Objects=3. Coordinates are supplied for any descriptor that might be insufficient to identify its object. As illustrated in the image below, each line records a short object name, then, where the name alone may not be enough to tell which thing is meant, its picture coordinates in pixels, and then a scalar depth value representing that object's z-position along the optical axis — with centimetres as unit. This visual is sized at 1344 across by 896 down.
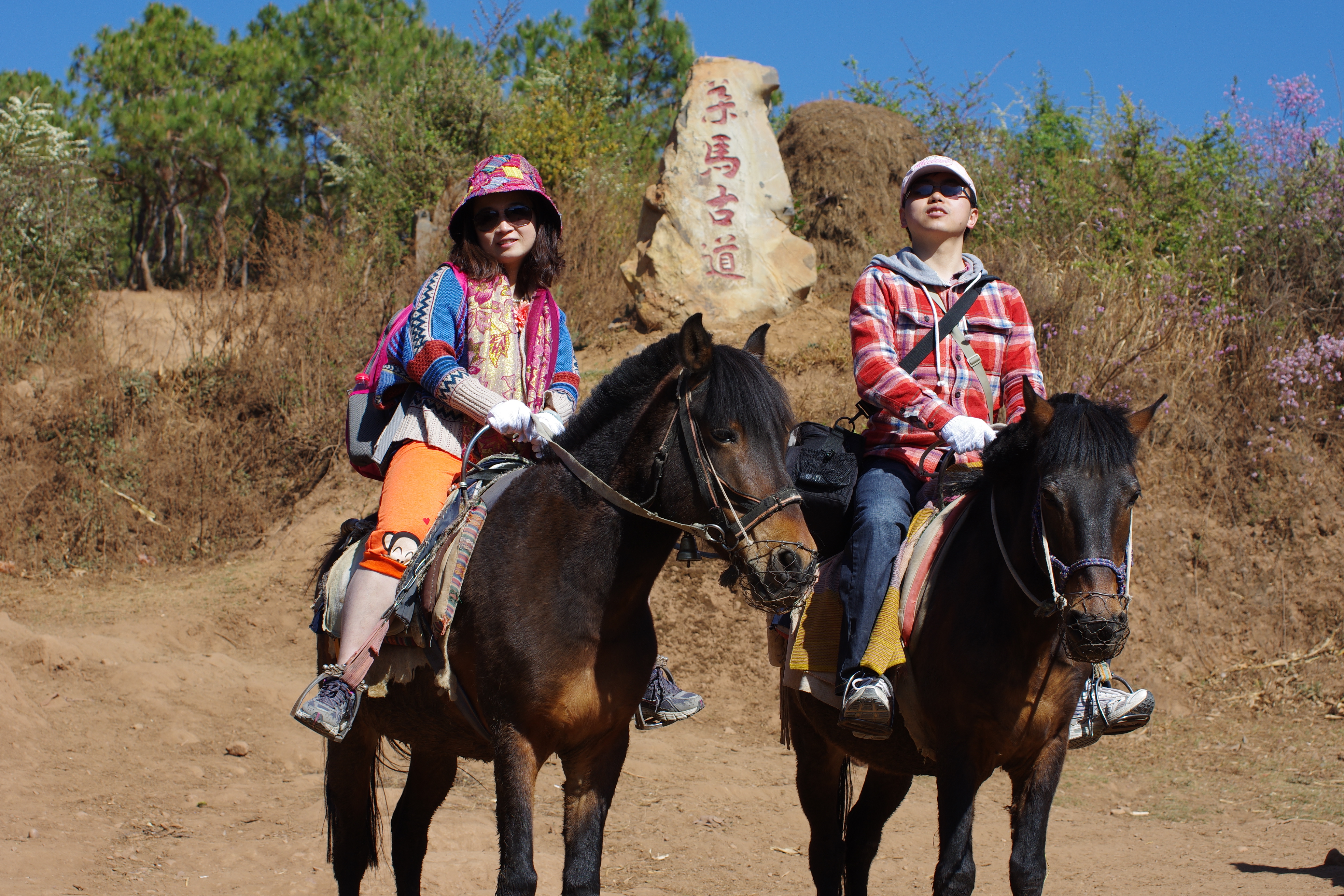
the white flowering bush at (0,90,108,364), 1332
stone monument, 1118
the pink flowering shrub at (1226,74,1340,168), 1163
